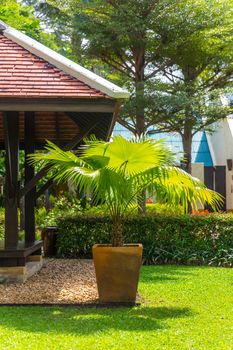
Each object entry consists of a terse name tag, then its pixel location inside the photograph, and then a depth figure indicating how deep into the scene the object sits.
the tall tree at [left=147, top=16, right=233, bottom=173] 18.31
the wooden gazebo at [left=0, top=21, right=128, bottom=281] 9.20
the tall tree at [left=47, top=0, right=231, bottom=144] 17.80
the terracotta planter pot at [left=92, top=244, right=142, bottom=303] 8.76
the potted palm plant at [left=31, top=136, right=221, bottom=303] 8.55
